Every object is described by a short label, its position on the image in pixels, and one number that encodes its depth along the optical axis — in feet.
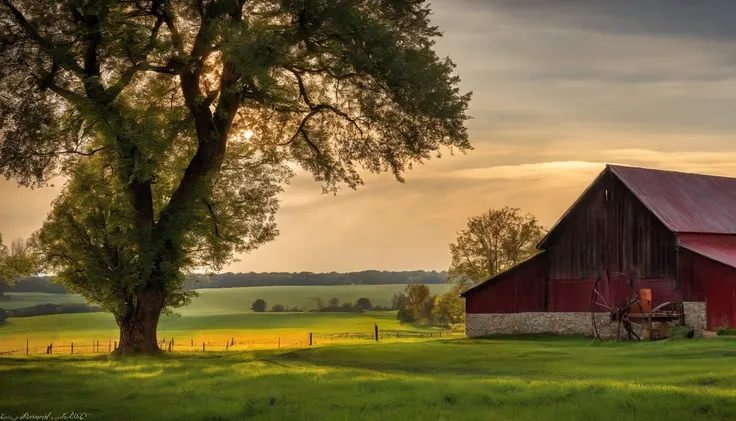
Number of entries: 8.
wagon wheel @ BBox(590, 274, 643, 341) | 174.50
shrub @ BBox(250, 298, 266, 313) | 648.38
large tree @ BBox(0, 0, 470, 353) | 130.52
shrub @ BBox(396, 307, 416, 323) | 471.21
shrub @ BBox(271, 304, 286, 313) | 640.05
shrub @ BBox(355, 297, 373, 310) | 640.46
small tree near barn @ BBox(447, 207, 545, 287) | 313.32
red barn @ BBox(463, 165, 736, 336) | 173.37
